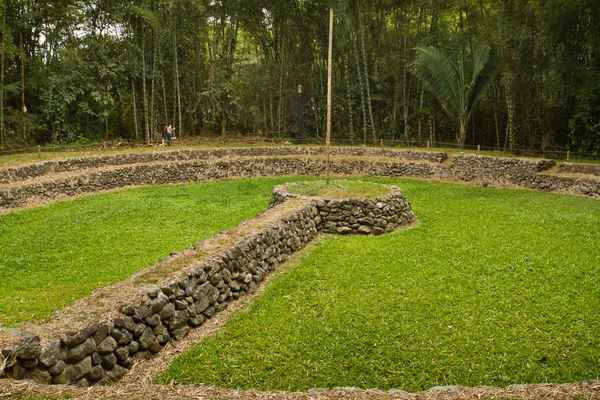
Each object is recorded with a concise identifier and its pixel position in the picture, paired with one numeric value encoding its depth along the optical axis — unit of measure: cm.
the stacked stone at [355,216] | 917
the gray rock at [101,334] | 402
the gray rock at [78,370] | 373
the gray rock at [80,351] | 378
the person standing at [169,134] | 1891
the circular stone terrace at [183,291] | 334
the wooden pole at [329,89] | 1005
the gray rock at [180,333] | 483
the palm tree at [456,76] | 1647
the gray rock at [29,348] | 347
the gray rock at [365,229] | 909
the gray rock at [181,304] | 495
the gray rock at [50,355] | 357
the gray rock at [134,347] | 430
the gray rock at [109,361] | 403
